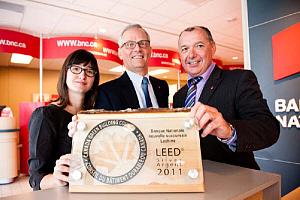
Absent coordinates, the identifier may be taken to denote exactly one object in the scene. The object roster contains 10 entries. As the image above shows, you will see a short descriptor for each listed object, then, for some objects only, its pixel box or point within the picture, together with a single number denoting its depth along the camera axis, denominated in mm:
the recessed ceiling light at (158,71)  9638
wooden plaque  682
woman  1265
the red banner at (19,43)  4652
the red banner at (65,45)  5238
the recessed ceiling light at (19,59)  7086
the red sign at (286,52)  2807
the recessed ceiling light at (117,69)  8930
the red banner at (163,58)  6828
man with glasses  1629
